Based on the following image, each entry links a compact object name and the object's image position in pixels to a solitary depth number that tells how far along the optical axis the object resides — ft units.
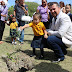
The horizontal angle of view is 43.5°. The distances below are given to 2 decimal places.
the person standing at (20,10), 11.72
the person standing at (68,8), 10.11
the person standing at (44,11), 10.38
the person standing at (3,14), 11.76
